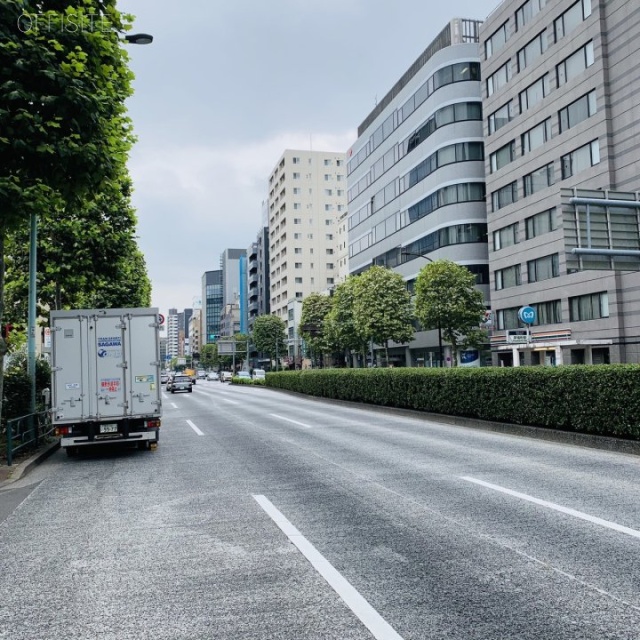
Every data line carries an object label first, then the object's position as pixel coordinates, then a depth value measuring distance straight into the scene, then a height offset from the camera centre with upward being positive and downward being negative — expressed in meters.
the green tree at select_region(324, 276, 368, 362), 58.62 +3.64
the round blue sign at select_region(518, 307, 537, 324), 38.90 +2.25
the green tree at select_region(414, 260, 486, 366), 41.56 +3.69
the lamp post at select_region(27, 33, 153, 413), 14.38 +1.24
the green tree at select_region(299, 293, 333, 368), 68.75 +5.54
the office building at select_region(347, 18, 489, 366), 51.50 +17.37
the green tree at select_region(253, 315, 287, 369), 100.88 +3.99
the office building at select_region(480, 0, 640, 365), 34.41 +12.69
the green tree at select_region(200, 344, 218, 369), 159.65 +0.98
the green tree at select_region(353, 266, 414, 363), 48.81 +3.82
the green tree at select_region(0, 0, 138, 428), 8.08 +3.66
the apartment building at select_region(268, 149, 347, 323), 115.69 +26.85
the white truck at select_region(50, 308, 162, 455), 11.91 -0.25
